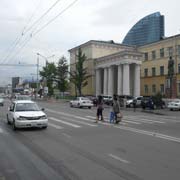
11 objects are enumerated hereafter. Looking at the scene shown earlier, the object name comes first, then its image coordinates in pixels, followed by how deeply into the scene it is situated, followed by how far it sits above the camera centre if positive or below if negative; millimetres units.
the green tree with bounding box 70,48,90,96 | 49940 +4326
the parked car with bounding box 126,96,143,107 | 33466 -1135
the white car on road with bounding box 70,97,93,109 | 30288 -1058
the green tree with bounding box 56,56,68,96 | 56712 +4915
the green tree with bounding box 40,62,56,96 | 59080 +4973
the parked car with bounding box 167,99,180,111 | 27529 -1255
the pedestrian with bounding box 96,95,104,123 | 14697 -747
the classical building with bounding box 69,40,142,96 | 44871 +5320
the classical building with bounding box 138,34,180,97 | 45452 +6037
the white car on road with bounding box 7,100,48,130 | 11228 -1064
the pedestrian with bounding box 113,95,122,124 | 13825 -868
